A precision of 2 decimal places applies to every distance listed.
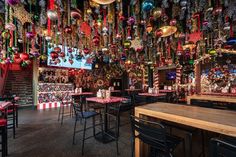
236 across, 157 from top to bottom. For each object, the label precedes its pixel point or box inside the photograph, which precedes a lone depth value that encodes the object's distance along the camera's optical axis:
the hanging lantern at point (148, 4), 1.61
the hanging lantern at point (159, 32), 2.46
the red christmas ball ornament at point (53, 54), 3.09
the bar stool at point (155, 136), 1.09
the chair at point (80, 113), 2.17
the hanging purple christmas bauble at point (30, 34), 2.38
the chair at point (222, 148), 0.71
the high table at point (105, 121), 2.45
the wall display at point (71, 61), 3.15
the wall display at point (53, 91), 6.17
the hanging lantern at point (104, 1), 1.42
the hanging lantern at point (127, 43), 2.88
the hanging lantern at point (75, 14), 1.94
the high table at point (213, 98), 2.50
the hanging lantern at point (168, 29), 2.46
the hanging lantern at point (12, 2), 1.49
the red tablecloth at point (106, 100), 2.44
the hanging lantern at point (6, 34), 2.55
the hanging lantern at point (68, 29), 2.37
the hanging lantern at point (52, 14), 1.83
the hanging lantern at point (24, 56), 2.95
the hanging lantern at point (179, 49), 4.56
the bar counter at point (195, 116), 0.97
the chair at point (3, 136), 1.80
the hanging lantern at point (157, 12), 1.93
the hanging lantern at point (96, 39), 2.85
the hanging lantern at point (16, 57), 3.32
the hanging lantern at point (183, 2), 2.10
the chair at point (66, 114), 4.22
